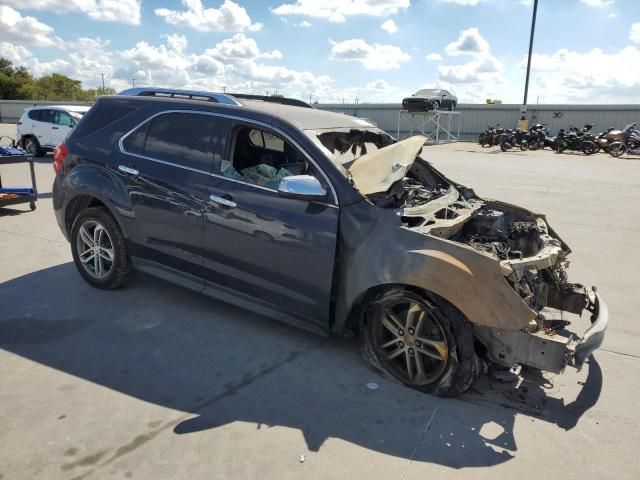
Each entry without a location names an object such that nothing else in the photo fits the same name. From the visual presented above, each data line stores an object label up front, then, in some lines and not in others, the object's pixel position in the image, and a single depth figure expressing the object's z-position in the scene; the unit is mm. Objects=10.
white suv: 16438
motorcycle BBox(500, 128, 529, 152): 25562
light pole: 31859
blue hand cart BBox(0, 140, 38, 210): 8094
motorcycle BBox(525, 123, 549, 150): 25922
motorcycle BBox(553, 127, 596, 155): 23703
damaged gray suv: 3363
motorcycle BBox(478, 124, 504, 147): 27594
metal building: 30734
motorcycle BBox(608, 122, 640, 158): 22666
